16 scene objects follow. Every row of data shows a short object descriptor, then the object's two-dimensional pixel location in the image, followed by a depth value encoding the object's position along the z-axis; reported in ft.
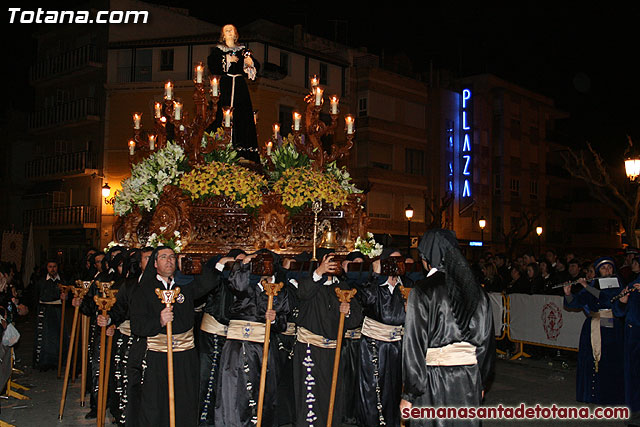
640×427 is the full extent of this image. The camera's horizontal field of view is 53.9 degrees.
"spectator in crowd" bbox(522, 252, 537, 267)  53.78
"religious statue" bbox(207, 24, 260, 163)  33.22
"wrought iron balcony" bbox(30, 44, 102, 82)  109.09
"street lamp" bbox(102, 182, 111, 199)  71.77
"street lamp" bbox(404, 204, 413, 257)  86.64
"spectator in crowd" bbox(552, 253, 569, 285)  46.80
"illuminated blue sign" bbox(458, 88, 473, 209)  128.57
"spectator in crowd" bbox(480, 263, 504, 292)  52.75
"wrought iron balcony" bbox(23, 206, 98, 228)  107.14
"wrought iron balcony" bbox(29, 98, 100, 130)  108.78
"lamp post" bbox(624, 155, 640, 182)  45.78
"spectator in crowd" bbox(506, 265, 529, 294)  48.24
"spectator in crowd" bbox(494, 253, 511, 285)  57.46
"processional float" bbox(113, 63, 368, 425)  27.50
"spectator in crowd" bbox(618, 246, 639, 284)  39.70
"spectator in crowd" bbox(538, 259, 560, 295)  47.32
